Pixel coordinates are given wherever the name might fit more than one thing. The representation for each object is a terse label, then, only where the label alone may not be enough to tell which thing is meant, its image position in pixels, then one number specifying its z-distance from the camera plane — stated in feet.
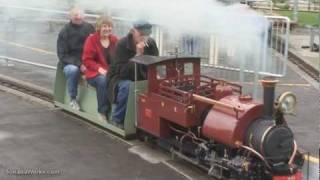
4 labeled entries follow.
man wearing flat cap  25.77
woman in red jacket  27.61
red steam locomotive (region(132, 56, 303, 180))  19.53
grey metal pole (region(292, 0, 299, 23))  67.76
